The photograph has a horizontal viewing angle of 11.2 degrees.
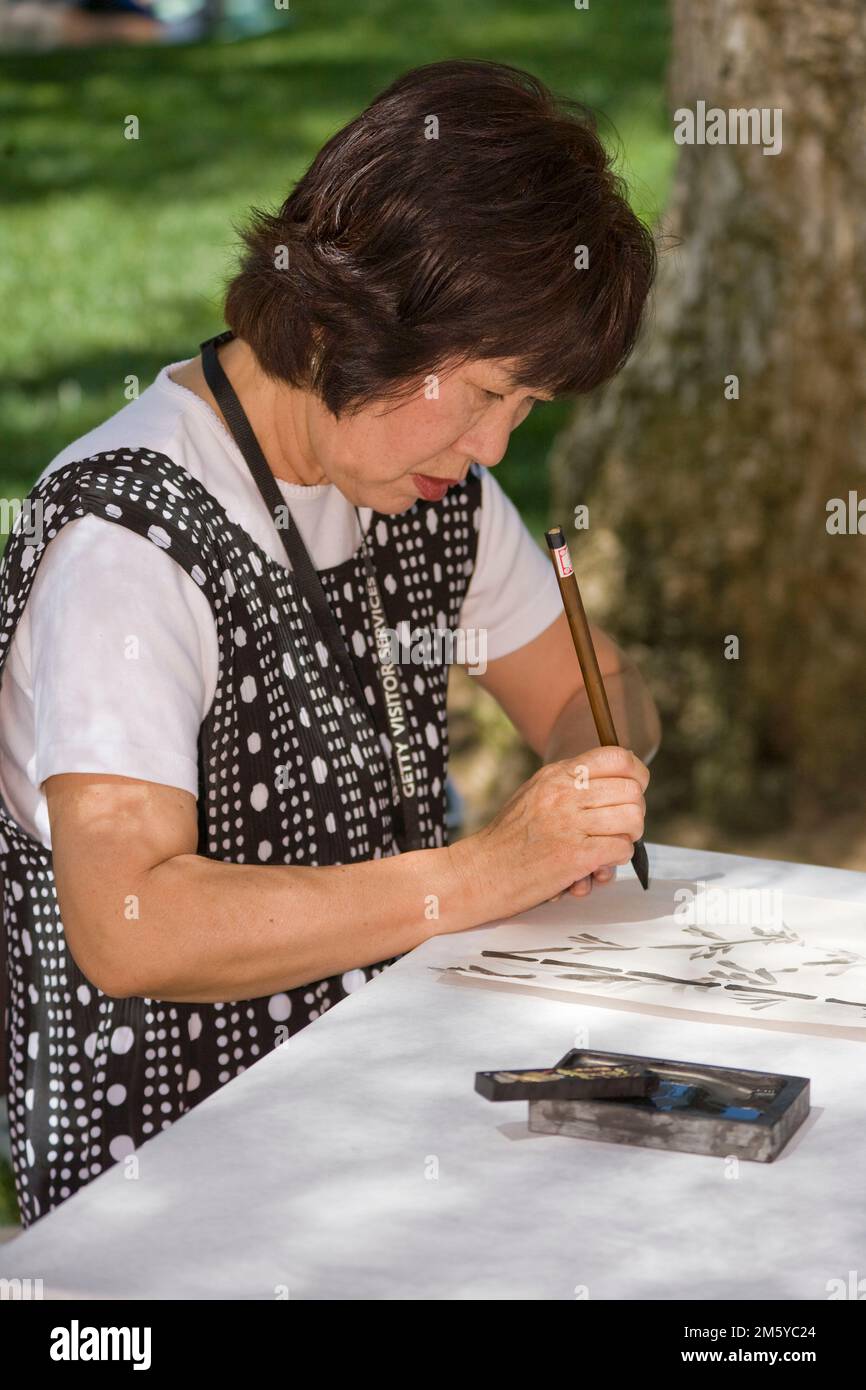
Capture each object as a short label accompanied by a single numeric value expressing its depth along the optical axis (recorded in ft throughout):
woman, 9.11
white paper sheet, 8.89
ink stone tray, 8.26
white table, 7.93
